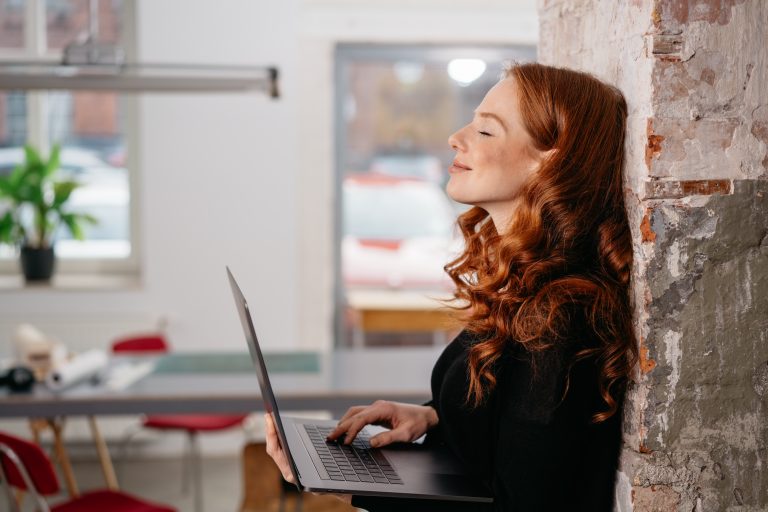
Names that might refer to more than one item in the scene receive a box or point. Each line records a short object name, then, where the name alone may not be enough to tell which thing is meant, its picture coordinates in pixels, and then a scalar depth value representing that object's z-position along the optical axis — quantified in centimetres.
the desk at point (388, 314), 564
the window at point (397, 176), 551
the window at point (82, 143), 538
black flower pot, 509
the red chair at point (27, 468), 263
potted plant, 498
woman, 133
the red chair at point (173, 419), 413
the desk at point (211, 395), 331
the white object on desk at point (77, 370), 344
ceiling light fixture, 322
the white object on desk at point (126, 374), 350
